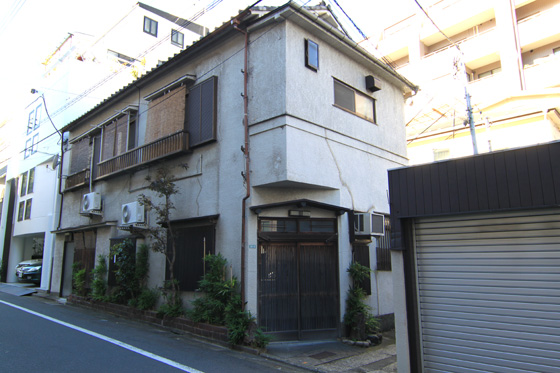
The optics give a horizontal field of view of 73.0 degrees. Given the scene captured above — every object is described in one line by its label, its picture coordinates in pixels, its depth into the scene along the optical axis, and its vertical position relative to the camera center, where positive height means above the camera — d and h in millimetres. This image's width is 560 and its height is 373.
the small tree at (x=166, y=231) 10305 +659
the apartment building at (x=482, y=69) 17484 +11521
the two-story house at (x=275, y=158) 8883 +2573
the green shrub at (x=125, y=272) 11703 -551
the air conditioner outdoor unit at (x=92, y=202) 14398 +1985
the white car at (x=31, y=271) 19953 -819
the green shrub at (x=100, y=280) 13055 -869
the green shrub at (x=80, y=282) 14055 -1002
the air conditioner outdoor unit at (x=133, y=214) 11594 +1244
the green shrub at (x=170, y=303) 10062 -1322
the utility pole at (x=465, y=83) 14971 +6954
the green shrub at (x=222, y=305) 8162 -1176
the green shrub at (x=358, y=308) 9188 -1382
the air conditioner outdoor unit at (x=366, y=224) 10031 +721
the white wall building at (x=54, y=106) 19703 +8212
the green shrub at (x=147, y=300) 11031 -1322
